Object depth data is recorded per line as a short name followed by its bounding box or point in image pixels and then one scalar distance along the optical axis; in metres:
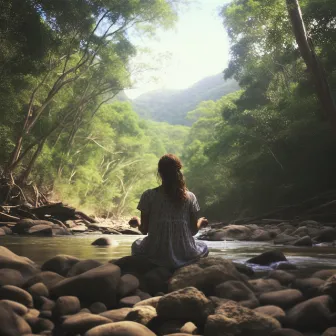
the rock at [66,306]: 2.34
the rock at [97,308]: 2.49
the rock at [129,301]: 2.62
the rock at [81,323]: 2.08
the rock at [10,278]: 2.75
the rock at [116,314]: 2.25
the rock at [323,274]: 3.31
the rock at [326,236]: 7.63
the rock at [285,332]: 1.93
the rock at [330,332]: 1.93
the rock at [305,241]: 7.02
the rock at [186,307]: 2.23
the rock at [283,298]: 2.49
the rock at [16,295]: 2.45
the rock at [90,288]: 2.65
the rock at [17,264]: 3.20
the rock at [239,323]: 1.96
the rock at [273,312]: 2.24
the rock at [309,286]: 2.69
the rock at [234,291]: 2.60
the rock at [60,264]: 3.48
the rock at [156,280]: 3.03
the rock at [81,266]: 3.24
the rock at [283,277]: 3.21
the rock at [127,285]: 2.80
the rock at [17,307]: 2.21
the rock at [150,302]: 2.47
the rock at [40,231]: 10.03
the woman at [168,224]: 3.35
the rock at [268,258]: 4.45
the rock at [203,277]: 2.86
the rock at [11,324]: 1.91
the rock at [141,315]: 2.19
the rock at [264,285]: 2.88
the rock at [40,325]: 2.14
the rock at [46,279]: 2.86
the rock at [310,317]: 2.18
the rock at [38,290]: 2.65
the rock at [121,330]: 1.90
